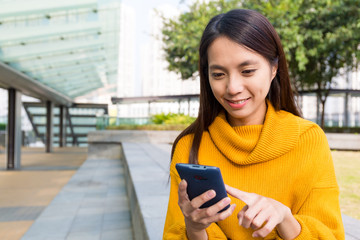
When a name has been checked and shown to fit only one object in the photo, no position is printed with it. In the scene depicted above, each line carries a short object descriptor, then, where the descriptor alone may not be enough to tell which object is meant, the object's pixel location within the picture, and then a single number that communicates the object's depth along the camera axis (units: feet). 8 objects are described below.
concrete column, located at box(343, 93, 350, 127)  64.85
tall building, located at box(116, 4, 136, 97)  232.14
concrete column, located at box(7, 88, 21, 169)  46.14
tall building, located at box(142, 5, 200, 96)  216.95
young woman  3.82
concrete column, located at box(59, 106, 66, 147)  86.74
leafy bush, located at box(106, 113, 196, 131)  52.80
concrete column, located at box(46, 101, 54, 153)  73.09
